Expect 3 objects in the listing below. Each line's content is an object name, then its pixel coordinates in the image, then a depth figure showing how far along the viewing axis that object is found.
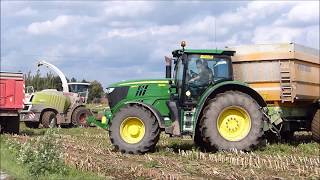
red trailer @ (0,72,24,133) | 18.66
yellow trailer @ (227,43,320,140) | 13.13
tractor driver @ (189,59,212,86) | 11.89
